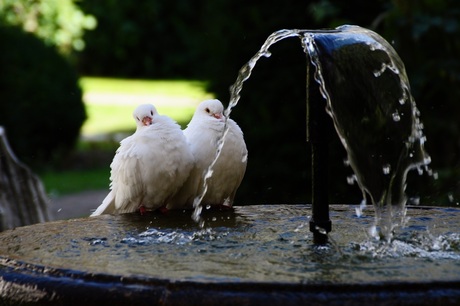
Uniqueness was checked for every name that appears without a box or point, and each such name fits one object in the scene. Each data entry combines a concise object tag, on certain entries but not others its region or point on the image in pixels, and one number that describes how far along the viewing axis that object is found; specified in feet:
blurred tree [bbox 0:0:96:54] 95.97
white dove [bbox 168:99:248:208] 26.09
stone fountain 14.89
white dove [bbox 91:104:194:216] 25.55
